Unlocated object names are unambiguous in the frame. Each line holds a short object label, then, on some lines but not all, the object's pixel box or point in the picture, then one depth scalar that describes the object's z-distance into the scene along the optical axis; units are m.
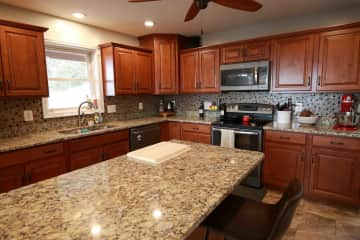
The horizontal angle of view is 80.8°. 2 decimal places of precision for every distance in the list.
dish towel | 3.06
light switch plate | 3.51
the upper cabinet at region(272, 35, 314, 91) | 2.73
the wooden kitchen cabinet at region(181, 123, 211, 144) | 3.39
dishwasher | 3.18
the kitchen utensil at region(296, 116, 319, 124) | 2.78
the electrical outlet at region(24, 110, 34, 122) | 2.56
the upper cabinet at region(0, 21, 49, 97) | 2.14
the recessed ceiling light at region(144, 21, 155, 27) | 3.12
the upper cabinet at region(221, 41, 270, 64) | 3.03
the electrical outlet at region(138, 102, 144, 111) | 4.02
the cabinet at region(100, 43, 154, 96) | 3.26
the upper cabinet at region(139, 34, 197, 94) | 3.77
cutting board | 1.51
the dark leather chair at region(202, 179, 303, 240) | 0.96
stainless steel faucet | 2.97
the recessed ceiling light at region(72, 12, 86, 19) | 2.72
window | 2.88
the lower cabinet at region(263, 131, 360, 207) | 2.34
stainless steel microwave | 3.03
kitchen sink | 2.82
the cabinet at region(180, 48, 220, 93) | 3.50
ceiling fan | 1.55
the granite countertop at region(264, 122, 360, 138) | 2.30
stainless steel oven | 2.87
